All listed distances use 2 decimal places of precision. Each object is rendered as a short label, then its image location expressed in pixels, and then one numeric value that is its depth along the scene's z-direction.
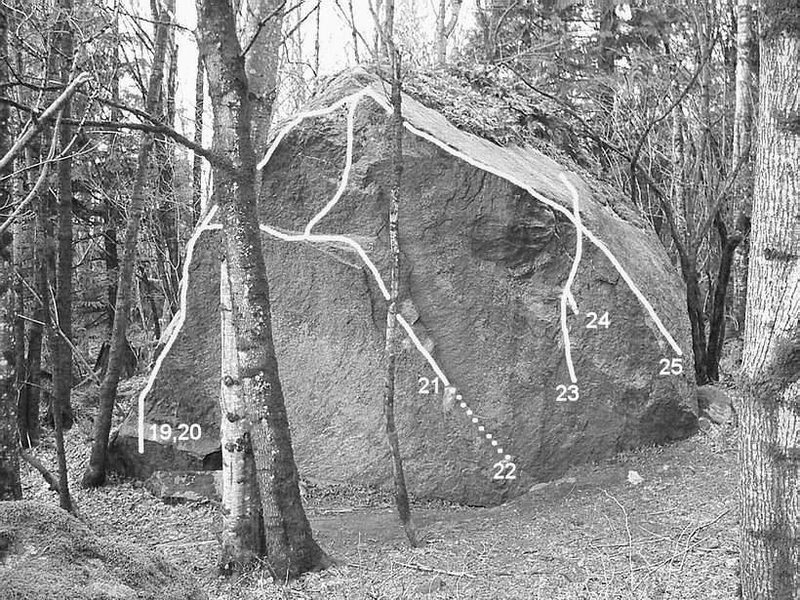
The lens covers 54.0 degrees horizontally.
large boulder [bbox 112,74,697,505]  6.63
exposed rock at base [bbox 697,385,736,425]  7.25
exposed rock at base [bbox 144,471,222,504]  7.09
